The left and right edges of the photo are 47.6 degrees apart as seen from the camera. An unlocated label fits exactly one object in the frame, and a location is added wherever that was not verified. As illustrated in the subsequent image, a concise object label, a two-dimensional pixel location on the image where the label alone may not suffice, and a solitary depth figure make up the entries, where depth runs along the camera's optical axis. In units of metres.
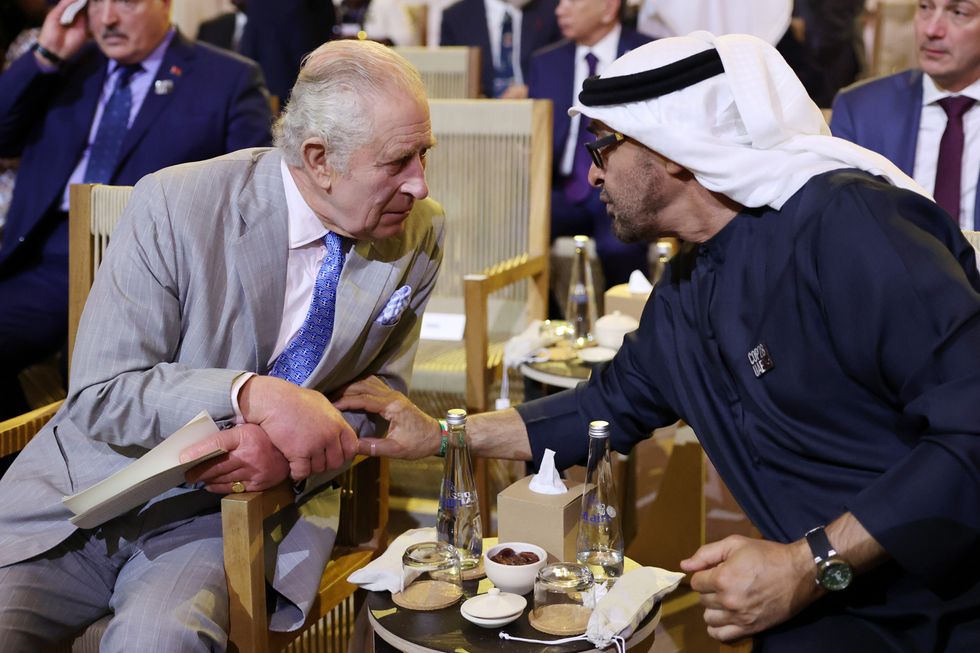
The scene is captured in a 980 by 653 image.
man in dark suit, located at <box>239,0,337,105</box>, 5.67
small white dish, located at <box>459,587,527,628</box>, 1.73
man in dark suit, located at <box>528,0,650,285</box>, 4.55
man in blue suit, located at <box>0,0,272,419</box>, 3.63
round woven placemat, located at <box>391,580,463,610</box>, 1.80
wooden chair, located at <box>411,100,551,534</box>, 3.77
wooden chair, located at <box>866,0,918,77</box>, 5.44
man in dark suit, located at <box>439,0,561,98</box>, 5.95
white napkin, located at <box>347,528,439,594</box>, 1.86
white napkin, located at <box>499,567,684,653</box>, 1.69
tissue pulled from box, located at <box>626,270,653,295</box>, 3.39
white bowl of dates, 1.82
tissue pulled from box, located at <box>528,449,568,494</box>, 1.98
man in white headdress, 1.53
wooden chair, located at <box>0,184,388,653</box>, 1.87
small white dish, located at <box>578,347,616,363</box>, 3.09
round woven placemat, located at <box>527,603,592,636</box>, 1.72
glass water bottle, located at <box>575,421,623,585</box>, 1.88
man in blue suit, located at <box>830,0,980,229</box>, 3.59
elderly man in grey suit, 1.91
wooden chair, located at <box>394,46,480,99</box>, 5.32
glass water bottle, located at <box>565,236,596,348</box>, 3.27
